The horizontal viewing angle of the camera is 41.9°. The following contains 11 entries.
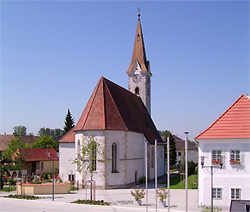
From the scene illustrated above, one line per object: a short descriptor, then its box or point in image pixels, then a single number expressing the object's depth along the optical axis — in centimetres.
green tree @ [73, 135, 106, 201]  2728
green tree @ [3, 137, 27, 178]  4416
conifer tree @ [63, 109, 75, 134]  7262
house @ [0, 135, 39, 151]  7775
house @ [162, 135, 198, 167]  7919
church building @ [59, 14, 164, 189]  3559
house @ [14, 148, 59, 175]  5147
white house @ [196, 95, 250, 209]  2322
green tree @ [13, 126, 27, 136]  15680
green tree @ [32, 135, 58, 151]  6756
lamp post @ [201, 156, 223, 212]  2250
